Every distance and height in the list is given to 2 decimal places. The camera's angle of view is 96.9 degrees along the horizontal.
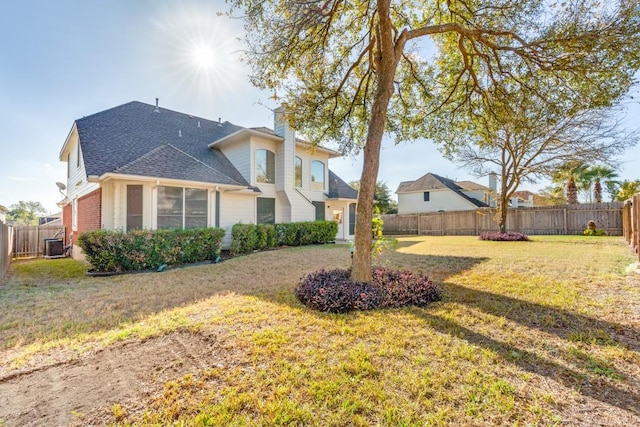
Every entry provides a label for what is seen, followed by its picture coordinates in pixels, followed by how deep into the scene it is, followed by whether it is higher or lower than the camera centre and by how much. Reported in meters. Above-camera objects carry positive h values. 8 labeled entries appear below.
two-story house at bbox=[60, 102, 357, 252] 9.28 +1.84
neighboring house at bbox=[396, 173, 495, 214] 27.36 +2.34
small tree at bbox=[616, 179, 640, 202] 21.27 +2.13
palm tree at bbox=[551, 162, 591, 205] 15.34 +2.65
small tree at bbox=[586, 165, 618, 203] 21.78 +3.23
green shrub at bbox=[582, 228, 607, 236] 16.30 -0.84
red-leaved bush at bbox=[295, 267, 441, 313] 4.30 -1.18
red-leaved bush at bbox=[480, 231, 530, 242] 14.85 -1.00
